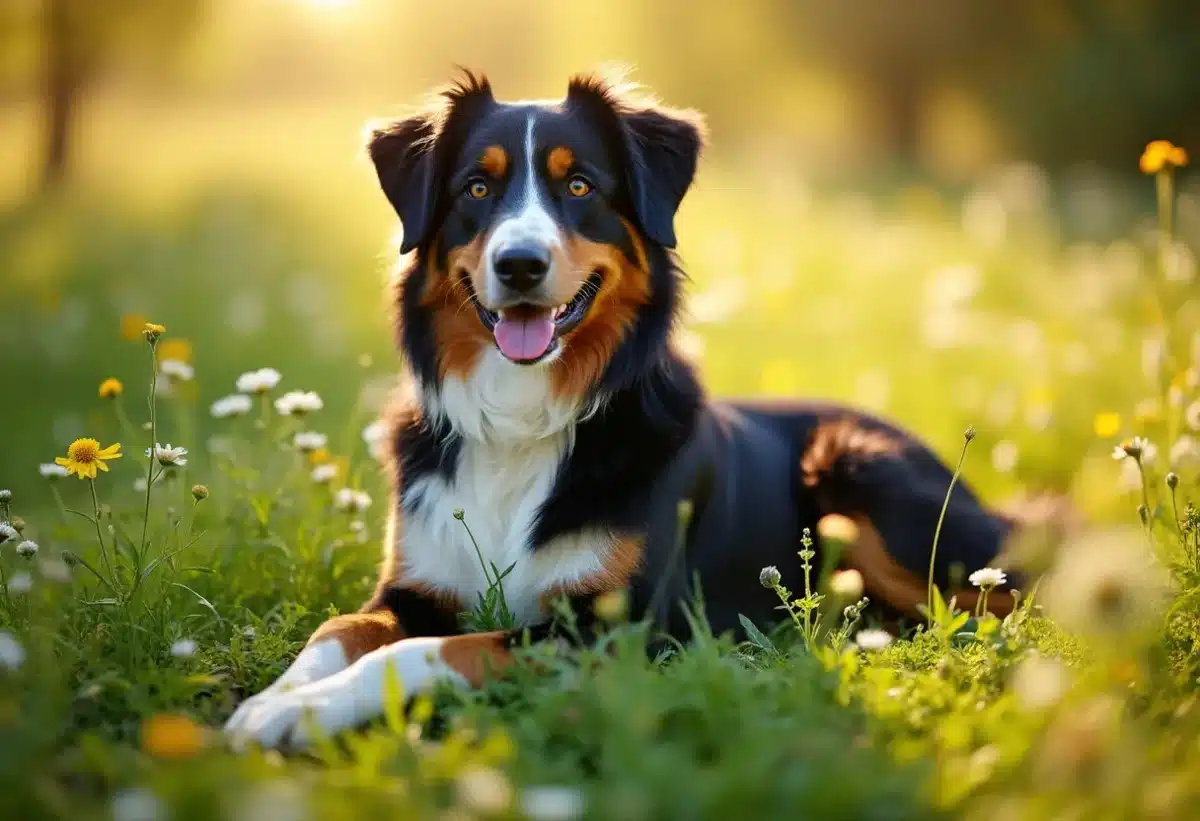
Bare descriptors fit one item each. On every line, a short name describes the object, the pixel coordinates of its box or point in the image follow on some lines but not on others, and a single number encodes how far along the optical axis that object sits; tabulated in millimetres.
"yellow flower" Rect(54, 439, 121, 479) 3602
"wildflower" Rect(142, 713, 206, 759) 2381
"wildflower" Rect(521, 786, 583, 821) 2213
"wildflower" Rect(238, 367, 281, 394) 4589
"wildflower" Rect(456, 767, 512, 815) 2260
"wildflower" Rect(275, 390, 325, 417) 4543
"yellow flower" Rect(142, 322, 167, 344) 3574
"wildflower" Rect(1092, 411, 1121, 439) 4648
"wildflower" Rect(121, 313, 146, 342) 4515
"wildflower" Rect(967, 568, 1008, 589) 3510
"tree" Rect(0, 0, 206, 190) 11680
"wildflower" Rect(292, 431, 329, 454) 4684
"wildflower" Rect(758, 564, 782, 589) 3297
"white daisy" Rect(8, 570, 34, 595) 3596
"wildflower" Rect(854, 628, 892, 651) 3062
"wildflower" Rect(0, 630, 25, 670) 2857
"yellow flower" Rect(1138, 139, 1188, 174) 4484
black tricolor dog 3822
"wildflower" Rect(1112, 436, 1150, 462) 3736
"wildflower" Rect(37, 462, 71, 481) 4062
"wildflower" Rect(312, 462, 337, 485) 4777
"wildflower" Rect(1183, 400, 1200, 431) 4492
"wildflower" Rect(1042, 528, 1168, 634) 2760
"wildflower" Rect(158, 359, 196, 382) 4582
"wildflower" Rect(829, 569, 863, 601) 3004
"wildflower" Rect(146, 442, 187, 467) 3799
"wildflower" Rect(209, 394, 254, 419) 4619
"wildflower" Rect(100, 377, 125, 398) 4301
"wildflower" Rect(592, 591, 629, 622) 2745
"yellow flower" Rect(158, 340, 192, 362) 5250
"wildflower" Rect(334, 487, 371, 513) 4664
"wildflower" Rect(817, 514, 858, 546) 3059
